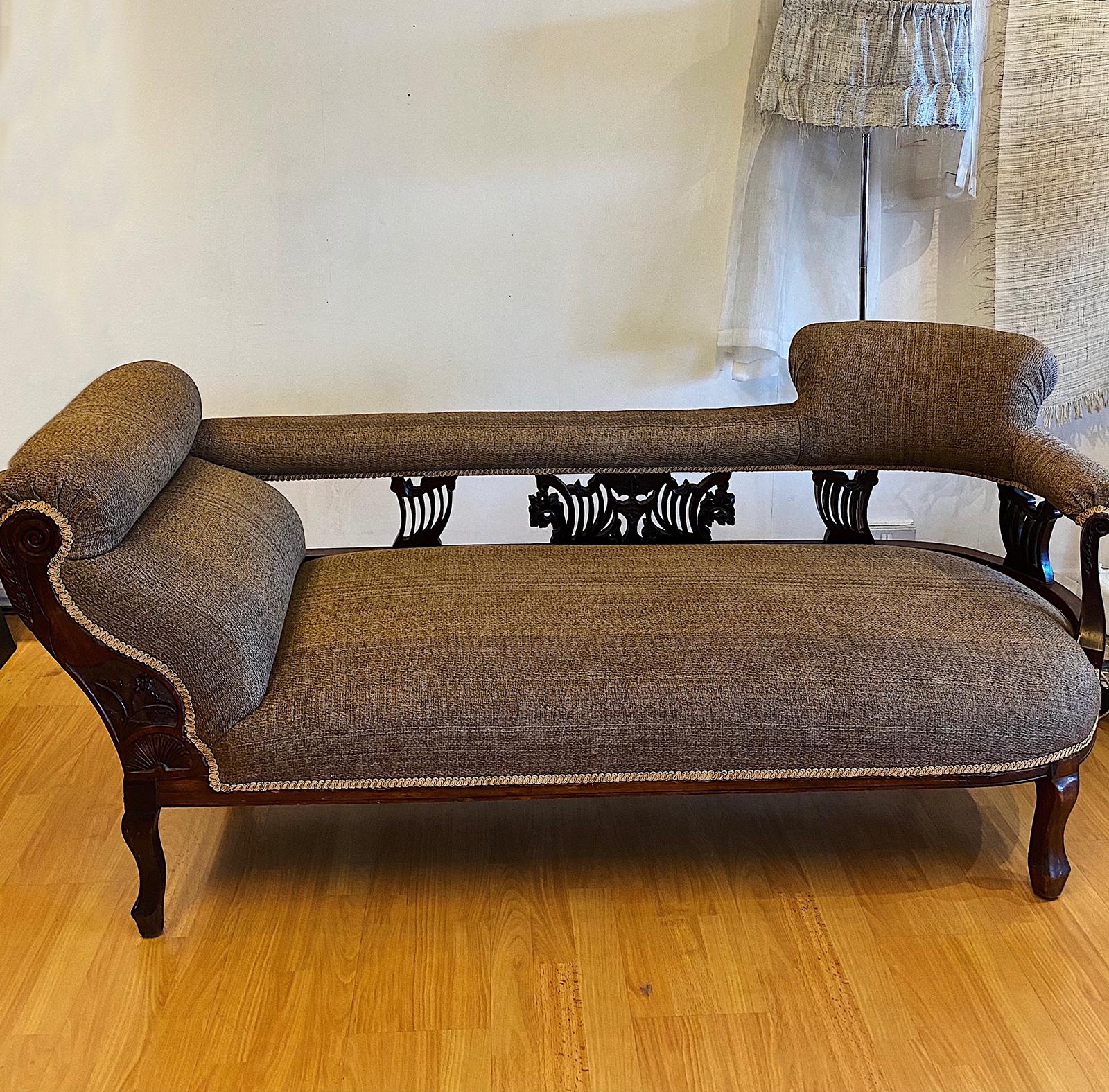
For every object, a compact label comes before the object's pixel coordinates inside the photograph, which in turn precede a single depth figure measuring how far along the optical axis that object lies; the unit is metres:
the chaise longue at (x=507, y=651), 1.53
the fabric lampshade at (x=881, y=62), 2.24
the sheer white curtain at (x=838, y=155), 2.26
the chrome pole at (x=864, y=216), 2.47
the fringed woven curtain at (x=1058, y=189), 2.46
